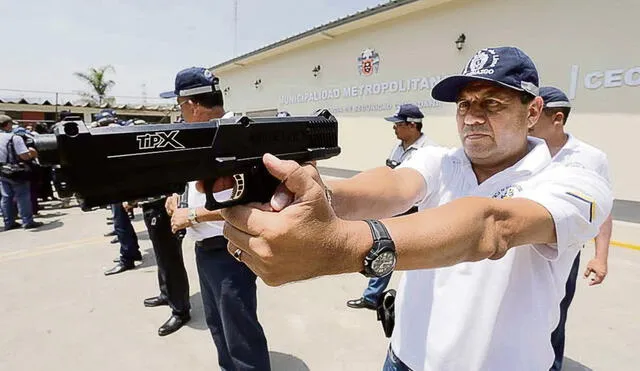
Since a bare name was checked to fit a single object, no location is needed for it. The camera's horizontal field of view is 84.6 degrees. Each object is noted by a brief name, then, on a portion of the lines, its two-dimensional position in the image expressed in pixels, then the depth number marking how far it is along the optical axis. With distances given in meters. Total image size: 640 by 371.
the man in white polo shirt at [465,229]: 0.76
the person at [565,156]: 2.02
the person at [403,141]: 3.28
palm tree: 31.55
